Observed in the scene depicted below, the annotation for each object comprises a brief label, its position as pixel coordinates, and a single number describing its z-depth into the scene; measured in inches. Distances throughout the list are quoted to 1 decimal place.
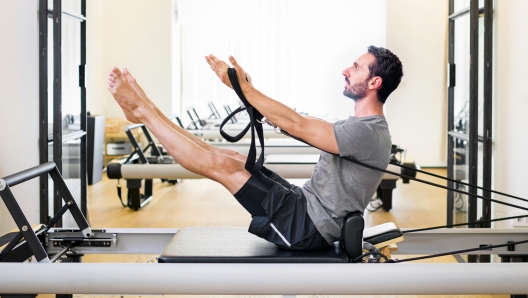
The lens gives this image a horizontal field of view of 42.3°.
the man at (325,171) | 77.1
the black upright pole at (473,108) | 127.3
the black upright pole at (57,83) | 127.2
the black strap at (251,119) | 72.3
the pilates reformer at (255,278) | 62.1
